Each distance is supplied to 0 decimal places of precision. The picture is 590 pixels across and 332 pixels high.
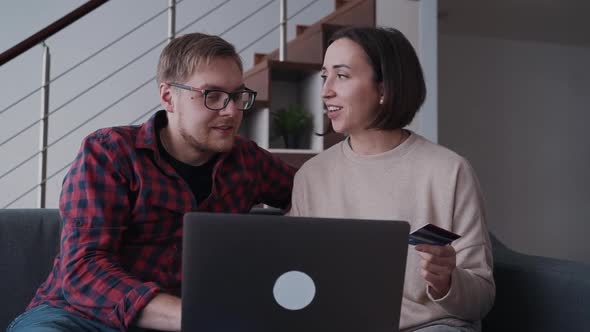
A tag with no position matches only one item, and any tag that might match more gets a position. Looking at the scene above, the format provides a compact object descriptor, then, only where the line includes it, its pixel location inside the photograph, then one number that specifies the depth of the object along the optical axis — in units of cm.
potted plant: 324
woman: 132
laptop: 95
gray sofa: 135
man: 132
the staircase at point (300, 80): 322
